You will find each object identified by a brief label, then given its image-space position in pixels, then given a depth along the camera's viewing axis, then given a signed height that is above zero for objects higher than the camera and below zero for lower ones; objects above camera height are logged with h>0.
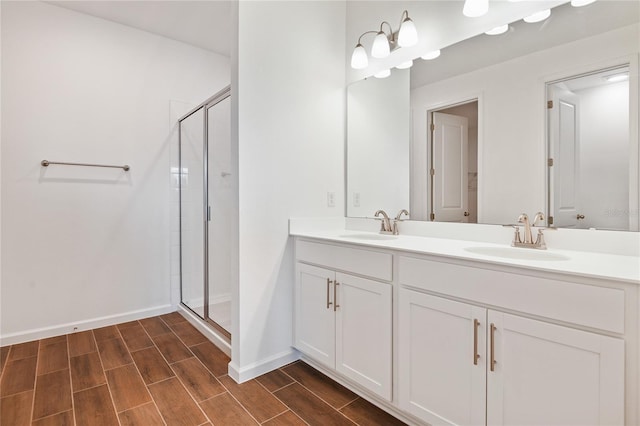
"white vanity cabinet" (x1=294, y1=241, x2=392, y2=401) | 1.56 -0.56
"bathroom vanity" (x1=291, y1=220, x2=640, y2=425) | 0.95 -0.45
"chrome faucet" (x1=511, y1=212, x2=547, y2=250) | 1.46 -0.11
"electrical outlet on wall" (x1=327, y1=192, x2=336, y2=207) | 2.36 +0.09
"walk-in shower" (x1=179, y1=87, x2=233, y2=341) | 2.47 +0.02
